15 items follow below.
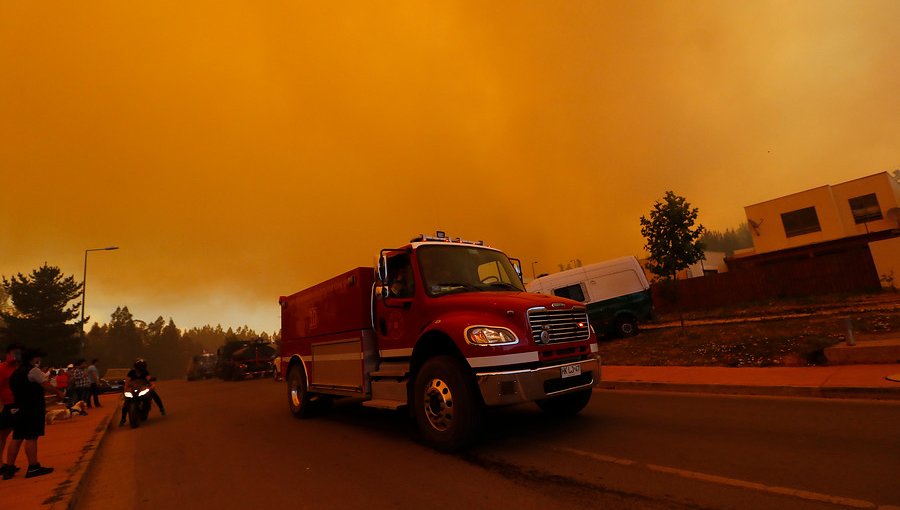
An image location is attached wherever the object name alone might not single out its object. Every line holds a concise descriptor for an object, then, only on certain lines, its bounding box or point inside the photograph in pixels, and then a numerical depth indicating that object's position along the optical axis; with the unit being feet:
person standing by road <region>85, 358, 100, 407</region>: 56.51
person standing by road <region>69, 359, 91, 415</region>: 52.70
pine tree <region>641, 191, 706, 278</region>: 55.31
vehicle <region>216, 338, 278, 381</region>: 91.61
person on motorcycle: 35.86
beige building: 108.88
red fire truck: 17.13
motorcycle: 35.22
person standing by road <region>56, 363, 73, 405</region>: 57.16
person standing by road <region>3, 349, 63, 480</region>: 19.98
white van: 61.36
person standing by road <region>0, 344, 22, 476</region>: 20.20
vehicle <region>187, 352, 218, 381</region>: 124.41
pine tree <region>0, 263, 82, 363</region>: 140.67
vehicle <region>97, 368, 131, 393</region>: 97.35
